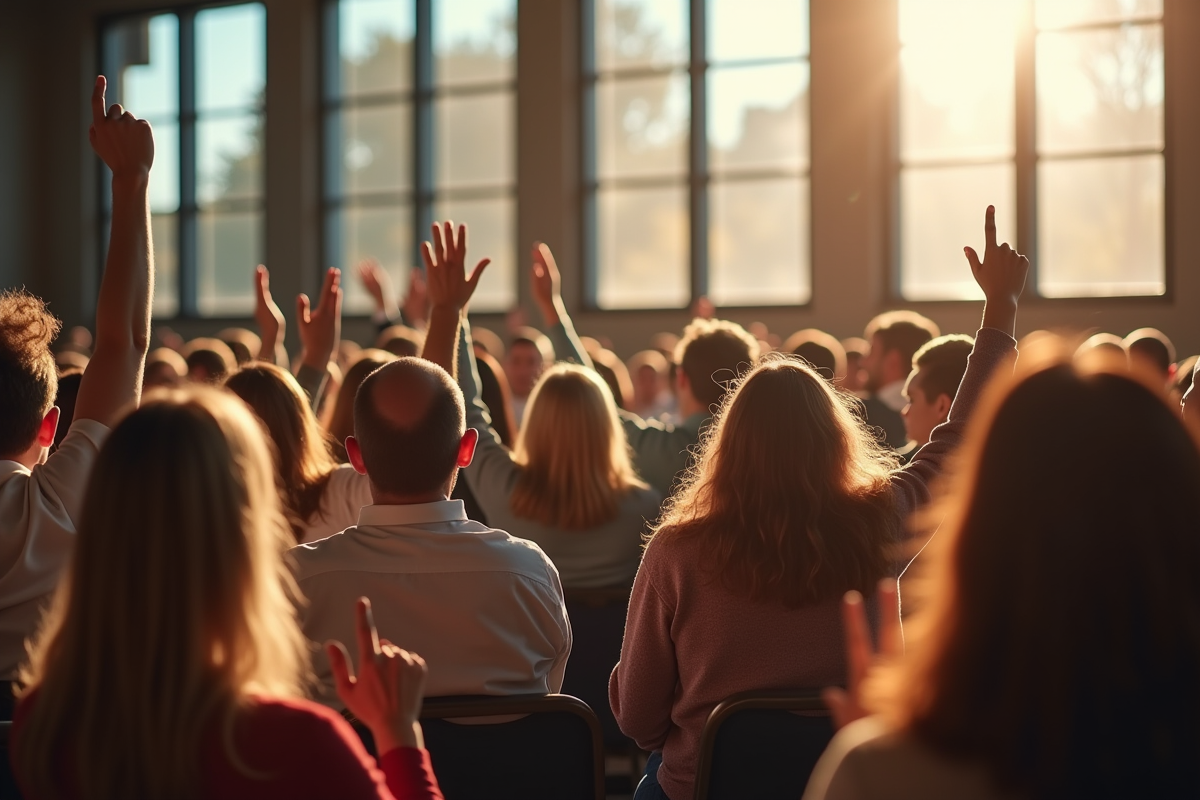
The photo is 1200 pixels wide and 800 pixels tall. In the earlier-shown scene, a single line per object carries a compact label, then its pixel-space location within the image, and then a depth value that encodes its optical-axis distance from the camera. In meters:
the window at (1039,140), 10.57
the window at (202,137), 14.24
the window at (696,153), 11.98
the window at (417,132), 13.09
